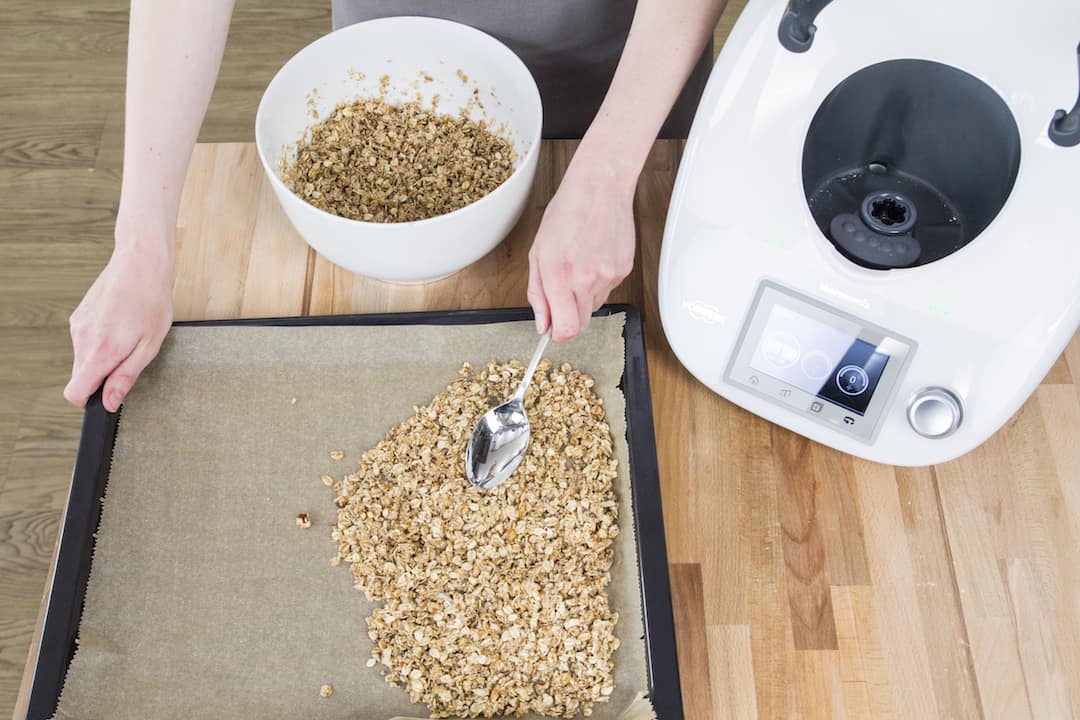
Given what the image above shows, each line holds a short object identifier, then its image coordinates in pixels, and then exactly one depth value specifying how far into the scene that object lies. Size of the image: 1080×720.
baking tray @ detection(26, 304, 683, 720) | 0.81
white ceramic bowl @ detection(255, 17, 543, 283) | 0.91
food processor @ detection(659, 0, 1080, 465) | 0.72
